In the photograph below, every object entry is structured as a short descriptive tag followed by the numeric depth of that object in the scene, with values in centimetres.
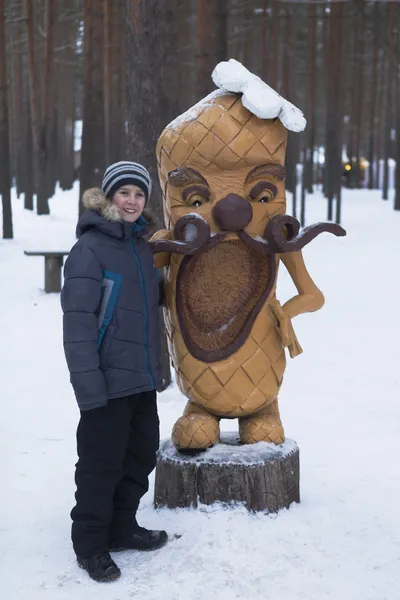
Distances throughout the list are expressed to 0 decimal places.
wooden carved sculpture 315
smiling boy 270
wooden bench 860
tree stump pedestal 321
